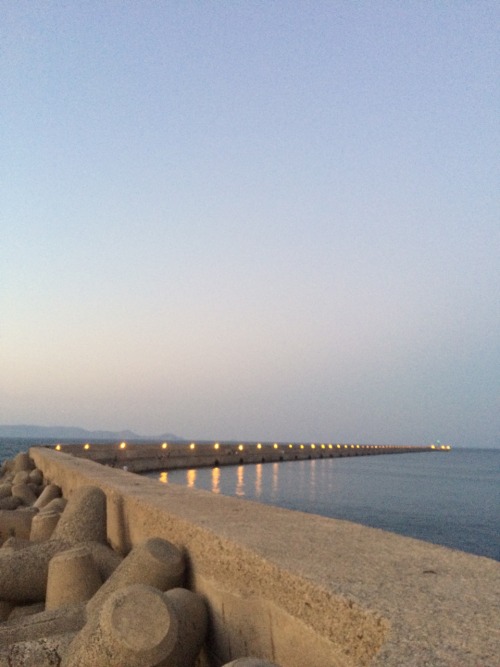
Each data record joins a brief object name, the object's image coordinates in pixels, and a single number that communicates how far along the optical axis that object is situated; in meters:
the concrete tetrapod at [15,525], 6.21
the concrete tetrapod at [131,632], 2.14
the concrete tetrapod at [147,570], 3.06
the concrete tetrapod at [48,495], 7.92
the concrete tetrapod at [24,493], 9.11
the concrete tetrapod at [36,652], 2.44
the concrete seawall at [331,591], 1.73
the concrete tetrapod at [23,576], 3.88
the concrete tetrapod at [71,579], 3.48
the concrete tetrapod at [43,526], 5.41
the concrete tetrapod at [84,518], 4.59
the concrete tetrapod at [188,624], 2.56
